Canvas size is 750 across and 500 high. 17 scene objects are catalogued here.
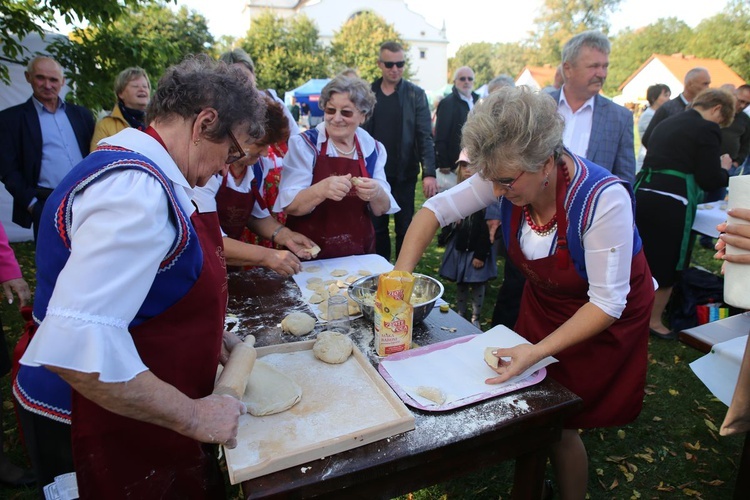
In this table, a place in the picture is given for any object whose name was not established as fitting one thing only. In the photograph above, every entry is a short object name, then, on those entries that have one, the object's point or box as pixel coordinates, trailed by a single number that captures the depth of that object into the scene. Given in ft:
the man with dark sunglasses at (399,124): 17.75
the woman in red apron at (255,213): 8.64
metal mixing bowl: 6.83
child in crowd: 13.24
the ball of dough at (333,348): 5.49
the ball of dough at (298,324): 6.43
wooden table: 4.00
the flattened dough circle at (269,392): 4.51
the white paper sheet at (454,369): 5.21
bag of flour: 5.45
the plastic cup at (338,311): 6.94
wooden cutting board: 3.99
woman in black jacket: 12.98
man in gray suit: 11.84
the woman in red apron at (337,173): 9.89
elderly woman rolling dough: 3.13
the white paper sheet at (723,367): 6.54
